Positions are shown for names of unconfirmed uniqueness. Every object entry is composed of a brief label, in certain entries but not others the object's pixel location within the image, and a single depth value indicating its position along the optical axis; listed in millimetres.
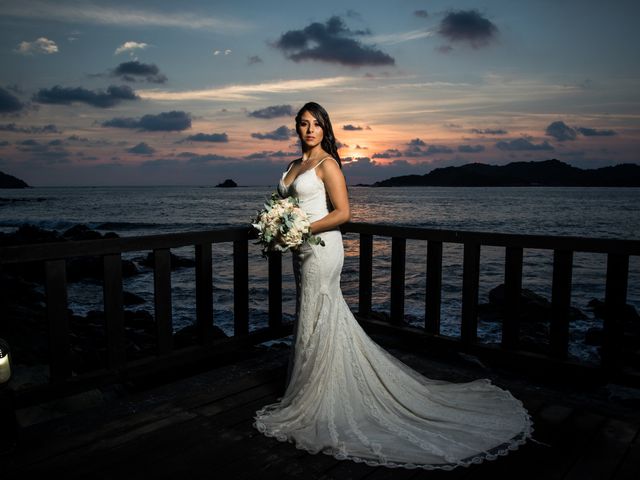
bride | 2637
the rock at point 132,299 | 10914
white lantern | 2375
